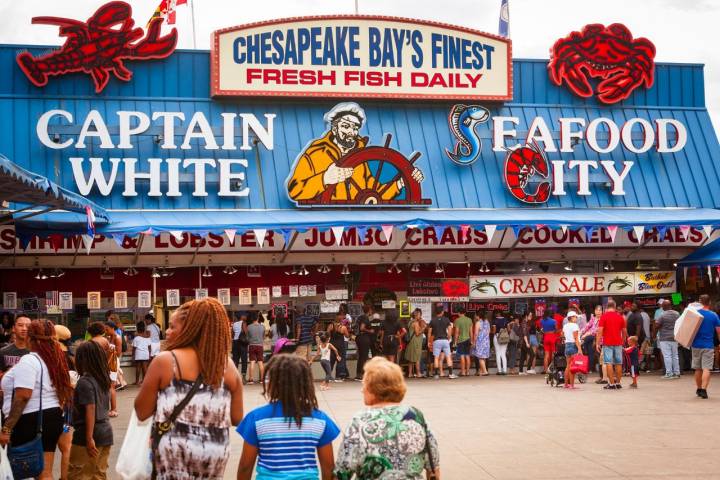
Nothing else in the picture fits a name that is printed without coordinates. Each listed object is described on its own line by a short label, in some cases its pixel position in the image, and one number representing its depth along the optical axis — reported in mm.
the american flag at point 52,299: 22719
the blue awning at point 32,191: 11297
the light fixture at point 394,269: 24562
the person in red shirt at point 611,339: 19219
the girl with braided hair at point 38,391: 8391
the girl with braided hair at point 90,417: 8594
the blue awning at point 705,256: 24077
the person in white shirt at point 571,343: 19688
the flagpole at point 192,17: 27016
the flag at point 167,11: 25281
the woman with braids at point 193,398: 5824
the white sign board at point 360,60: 24625
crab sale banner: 24500
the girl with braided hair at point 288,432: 5934
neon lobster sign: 23641
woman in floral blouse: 6047
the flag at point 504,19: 28172
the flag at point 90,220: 17262
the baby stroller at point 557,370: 20223
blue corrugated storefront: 22547
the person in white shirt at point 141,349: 21891
